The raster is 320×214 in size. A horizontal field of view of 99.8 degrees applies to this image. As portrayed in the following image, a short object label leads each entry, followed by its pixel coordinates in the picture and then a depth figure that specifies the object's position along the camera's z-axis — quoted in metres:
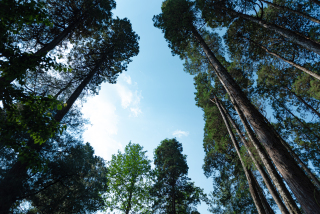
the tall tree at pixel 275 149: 2.66
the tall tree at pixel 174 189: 12.98
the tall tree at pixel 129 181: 11.02
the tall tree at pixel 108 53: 11.59
